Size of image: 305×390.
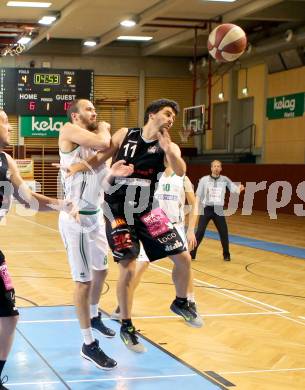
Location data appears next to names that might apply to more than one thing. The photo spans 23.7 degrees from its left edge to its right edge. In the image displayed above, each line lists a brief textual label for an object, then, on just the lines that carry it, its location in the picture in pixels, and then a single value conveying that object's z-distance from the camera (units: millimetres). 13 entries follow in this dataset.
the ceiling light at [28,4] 21781
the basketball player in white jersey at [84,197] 6074
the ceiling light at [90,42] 28078
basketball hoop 25100
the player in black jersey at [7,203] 5094
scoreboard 24047
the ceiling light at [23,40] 25384
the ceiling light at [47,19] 23406
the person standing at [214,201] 13359
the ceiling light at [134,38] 27812
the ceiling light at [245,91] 28625
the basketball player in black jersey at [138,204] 6215
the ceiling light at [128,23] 23422
